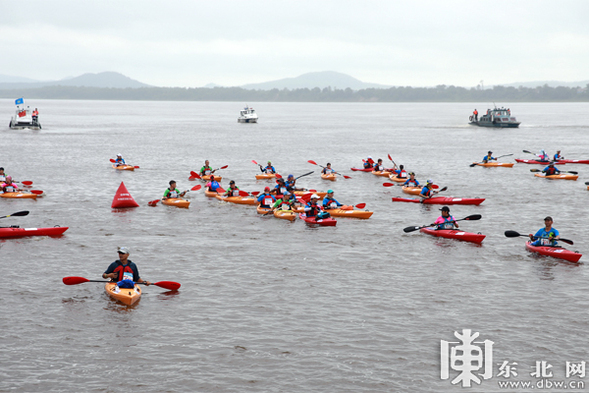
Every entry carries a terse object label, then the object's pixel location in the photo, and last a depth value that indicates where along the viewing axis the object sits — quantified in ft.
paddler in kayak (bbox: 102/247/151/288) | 61.72
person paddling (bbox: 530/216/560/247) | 77.71
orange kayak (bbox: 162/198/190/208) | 111.96
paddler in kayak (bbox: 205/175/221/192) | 124.57
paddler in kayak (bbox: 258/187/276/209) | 107.04
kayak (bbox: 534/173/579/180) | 149.38
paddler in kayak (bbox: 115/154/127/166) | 168.70
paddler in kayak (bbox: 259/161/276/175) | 151.74
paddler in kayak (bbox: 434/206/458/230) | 89.04
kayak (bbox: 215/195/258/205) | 115.34
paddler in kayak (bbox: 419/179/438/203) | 117.08
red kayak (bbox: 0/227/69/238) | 87.51
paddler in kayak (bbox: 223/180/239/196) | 118.21
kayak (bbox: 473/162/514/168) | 179.52
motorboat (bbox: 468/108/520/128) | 362.94
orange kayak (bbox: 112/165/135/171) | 166.09
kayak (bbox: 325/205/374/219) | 102.42
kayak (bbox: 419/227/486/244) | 85.50
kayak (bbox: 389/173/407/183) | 143.54
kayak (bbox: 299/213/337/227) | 96.84
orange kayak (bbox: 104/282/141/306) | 60.44
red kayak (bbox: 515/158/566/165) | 179.89
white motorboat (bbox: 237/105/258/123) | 449.48
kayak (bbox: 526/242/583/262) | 75.04
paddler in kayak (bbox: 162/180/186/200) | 114.32
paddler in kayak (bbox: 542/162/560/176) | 152.66
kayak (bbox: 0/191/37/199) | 118.73
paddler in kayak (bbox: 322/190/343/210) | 104.27
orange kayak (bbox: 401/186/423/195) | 126.62
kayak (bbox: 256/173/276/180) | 151.02
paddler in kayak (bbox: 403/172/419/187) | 130.62
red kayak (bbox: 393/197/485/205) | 115.55
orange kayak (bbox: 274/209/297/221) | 101.59
